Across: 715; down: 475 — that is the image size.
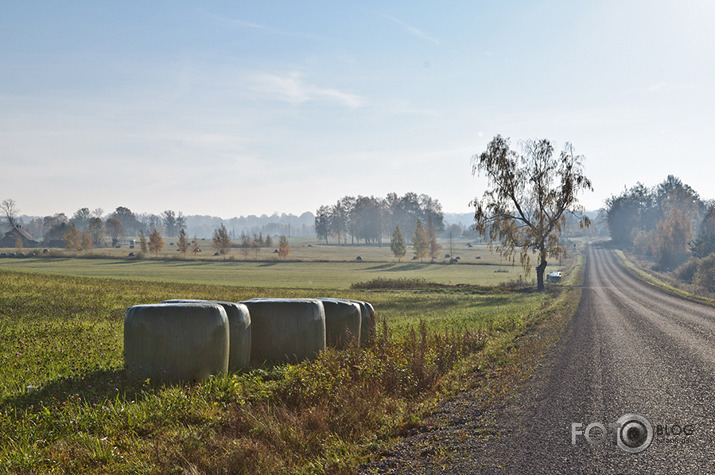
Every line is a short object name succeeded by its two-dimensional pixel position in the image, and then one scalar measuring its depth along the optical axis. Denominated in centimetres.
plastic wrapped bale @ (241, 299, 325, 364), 1023
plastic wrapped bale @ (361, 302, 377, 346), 1254
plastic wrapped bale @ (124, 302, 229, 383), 833
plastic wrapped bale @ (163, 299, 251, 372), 931
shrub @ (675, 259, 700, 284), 6099
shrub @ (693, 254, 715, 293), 4803
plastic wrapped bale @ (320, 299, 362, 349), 1150
